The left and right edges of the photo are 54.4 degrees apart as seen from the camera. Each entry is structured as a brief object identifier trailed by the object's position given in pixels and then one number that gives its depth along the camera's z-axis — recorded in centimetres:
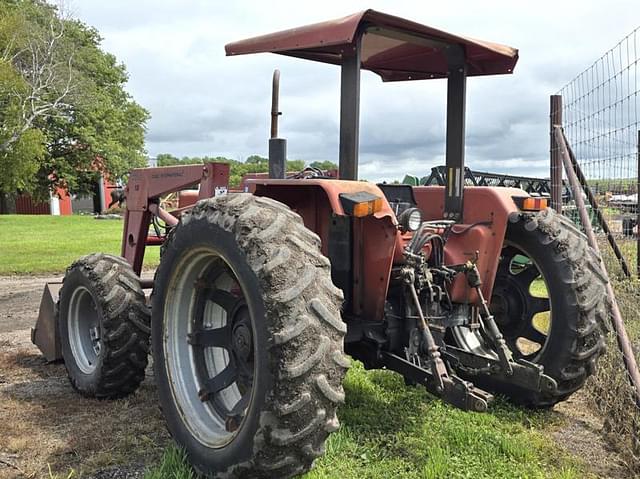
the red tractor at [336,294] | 263
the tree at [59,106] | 2534
